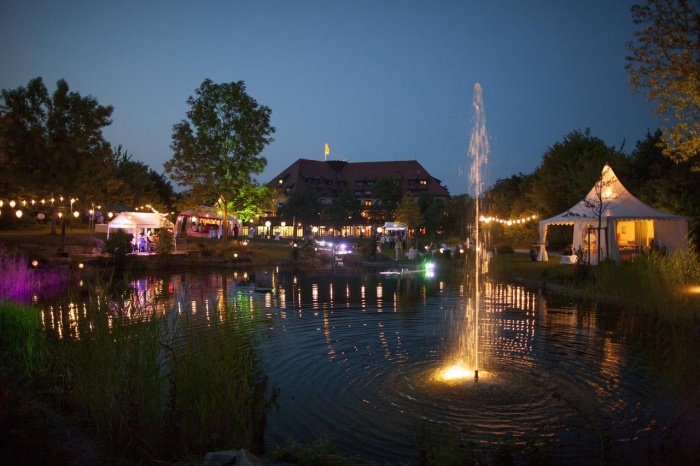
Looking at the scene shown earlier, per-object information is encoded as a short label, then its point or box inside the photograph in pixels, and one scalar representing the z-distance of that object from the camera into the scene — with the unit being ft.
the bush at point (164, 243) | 119.55
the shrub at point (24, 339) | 28.48
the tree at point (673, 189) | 99.71
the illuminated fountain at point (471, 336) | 33.01
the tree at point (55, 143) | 121.90
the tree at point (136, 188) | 184.40
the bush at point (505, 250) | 136.15
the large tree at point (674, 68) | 57.26
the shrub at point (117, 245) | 108.47
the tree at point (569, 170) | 131.34
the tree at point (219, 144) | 141.69
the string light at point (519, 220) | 146.70
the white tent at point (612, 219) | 89.97
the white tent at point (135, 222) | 125.80
